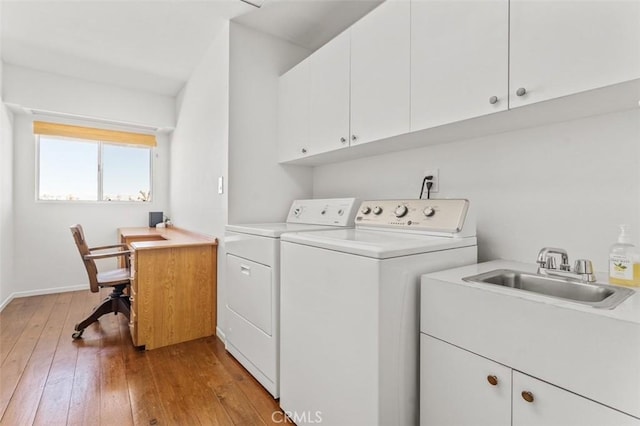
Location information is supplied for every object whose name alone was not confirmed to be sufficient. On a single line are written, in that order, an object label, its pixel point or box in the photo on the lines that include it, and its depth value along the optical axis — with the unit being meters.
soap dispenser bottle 1.03
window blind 3.48
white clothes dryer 1.66
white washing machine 1.08
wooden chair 2.38
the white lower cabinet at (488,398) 0.78
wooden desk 2.24
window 3.63
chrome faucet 1.08
